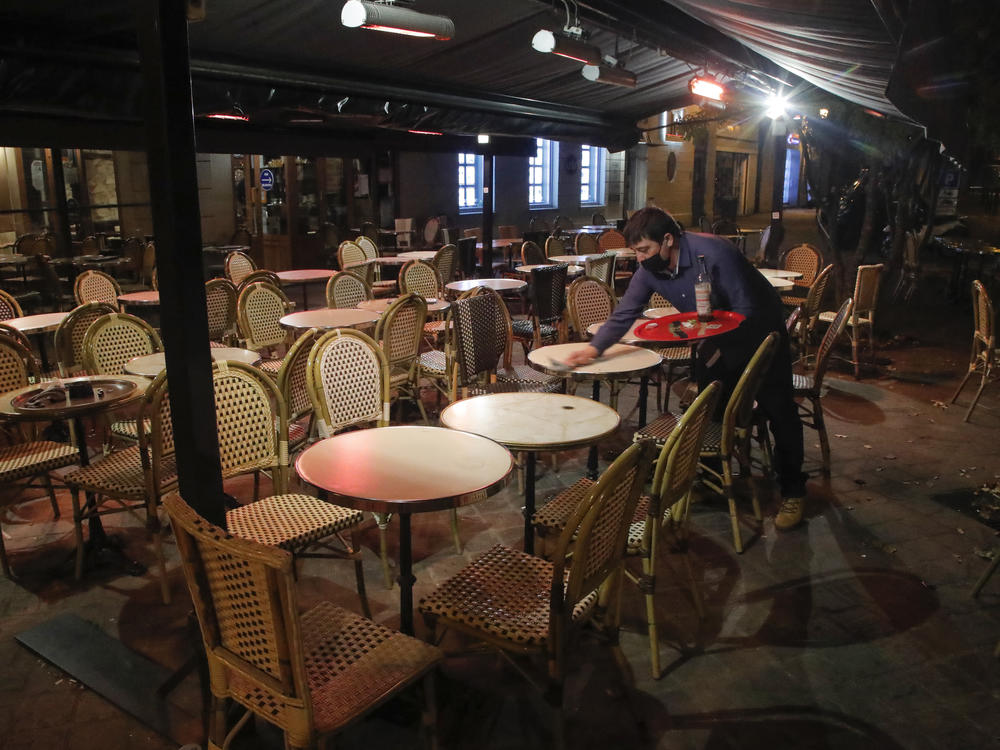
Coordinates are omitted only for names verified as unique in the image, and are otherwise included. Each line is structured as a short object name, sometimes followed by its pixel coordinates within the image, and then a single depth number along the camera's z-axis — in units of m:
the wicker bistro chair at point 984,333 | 5.28
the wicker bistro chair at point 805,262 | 7.98
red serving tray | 3.50
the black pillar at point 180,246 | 1.93
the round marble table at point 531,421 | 2.73
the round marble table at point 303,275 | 7.68
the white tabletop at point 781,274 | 7.31
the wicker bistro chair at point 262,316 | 5.43
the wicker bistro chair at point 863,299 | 6.56
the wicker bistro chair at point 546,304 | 5.86
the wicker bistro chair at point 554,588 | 1.93
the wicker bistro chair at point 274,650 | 1.59
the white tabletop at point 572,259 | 8.94
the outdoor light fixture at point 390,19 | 4.23
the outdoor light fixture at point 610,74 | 6.47
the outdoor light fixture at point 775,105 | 9.12
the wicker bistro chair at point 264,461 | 2.71
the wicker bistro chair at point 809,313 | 6.46
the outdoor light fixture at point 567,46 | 5.34
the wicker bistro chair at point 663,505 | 2.48
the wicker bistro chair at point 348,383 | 3.34
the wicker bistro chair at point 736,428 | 3.24
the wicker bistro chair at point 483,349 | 4.34
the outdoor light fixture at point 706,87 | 7.72
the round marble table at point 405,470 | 2.19
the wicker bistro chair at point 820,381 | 4.07
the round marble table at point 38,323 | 5.11
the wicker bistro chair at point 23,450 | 3.38
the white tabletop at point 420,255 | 9.24
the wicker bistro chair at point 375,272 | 9.04
